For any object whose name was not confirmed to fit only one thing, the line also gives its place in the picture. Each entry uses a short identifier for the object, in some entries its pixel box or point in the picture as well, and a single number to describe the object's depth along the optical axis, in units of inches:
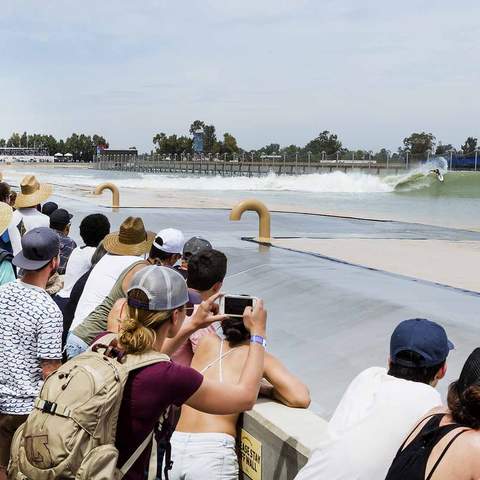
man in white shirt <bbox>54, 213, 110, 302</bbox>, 223.0
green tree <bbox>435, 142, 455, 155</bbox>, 3393.7
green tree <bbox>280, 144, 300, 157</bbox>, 5227.9
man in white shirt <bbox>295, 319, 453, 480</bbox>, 105.5
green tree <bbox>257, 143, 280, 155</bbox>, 4523.9
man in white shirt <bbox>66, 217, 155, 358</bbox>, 176.6
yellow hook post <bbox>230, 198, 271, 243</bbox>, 517.0
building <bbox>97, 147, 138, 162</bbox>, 5954.7
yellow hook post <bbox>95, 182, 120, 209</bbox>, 837.8
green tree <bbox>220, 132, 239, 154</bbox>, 6786.4
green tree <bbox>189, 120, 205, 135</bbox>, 7322.8
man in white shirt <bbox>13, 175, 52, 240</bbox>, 269.0
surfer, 3053.6
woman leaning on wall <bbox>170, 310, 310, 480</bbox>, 129.7
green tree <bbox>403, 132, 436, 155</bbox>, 4697.3
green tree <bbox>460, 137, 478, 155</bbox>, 3528.1
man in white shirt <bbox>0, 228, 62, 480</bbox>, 141.9
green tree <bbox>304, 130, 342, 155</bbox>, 5856.3
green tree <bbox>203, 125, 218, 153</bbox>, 7150.6
